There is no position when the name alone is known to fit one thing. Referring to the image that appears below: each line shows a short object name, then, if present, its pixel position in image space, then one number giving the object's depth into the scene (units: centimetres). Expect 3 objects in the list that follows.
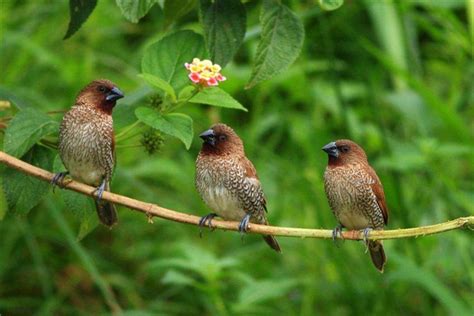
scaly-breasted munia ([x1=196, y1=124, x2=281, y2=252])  511
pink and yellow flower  407
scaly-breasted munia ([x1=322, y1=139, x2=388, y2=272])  502
